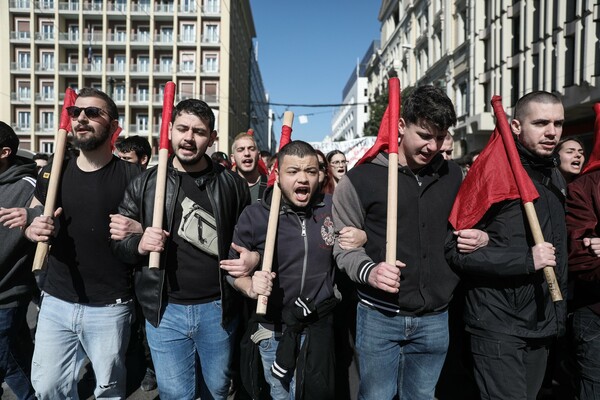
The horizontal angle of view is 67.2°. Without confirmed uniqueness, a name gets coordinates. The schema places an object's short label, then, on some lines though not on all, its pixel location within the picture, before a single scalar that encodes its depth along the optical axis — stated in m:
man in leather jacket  2.68
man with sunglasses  2.72
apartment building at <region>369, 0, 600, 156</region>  15.06
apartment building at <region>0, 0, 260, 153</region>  41.19
